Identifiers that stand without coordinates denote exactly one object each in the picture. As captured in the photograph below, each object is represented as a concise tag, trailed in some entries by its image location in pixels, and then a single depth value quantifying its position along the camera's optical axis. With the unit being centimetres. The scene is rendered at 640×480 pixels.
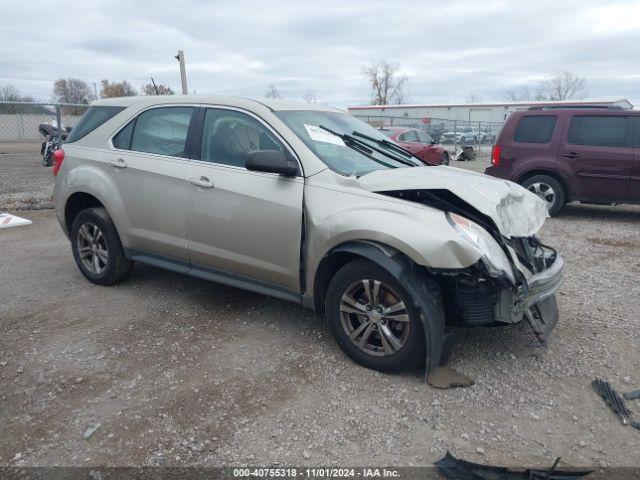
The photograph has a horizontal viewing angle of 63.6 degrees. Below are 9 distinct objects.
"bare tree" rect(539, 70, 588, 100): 7037
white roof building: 3681
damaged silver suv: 315
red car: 1675
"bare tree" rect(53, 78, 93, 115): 5987
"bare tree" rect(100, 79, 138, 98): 6022
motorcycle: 1565
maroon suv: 786
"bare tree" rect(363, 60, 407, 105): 7631
